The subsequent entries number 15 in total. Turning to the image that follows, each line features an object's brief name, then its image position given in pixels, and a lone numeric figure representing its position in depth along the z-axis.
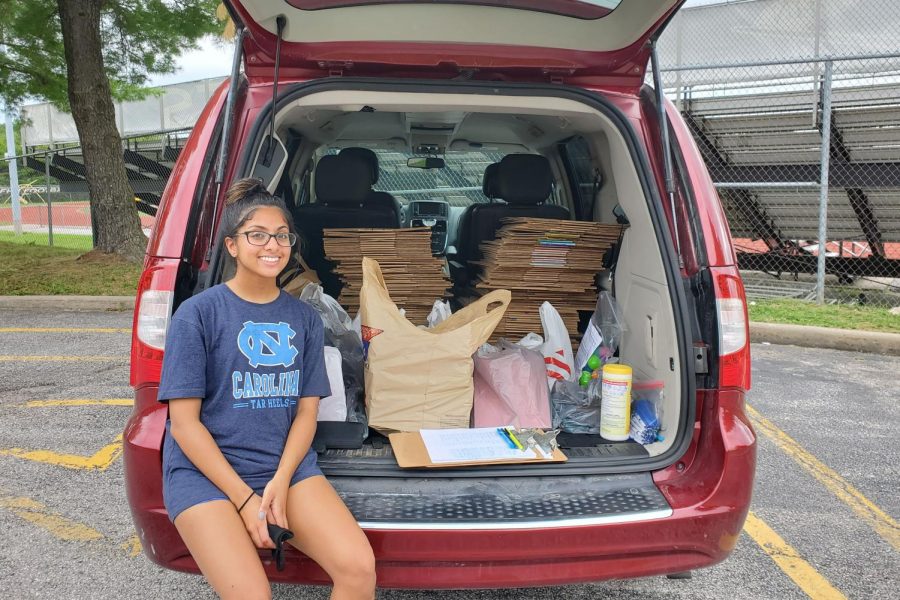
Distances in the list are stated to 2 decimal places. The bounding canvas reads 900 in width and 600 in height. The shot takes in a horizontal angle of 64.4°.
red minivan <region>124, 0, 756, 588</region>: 1.90
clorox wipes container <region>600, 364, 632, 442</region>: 2.51
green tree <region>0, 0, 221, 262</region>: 9.40
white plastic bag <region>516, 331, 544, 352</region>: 3.11
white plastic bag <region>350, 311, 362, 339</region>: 3.01
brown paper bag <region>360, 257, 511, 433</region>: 2.49
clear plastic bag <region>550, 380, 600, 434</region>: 2.75
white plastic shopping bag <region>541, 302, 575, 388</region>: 3.02
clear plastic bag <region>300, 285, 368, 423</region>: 2.85
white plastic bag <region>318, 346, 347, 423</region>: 2.52
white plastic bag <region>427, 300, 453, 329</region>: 3.15
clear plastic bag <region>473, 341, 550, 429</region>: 2.68
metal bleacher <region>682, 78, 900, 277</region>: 8.88
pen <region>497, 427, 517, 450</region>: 2.33
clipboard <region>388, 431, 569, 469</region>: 2.16
